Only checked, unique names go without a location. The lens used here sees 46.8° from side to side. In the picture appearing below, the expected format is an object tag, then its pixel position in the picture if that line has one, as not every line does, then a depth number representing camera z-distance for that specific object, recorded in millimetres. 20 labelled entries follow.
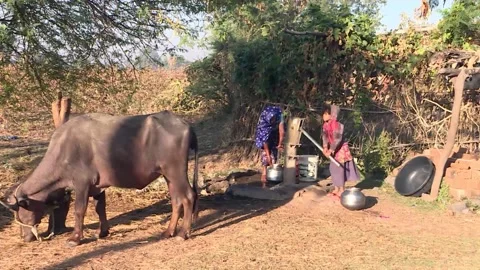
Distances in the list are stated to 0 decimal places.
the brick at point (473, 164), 9023
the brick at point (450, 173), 9255
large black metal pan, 9227
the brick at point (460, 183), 8992
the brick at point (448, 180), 9191
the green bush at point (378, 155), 10914
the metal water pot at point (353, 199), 8211
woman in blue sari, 10172
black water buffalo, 6301
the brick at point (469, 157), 9566
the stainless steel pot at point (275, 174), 9867
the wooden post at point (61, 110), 7238
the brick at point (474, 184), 8914
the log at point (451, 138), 8935
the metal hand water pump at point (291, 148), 9656
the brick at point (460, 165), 9218
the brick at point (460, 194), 8938
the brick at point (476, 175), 8964
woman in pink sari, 8727
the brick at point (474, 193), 8875
